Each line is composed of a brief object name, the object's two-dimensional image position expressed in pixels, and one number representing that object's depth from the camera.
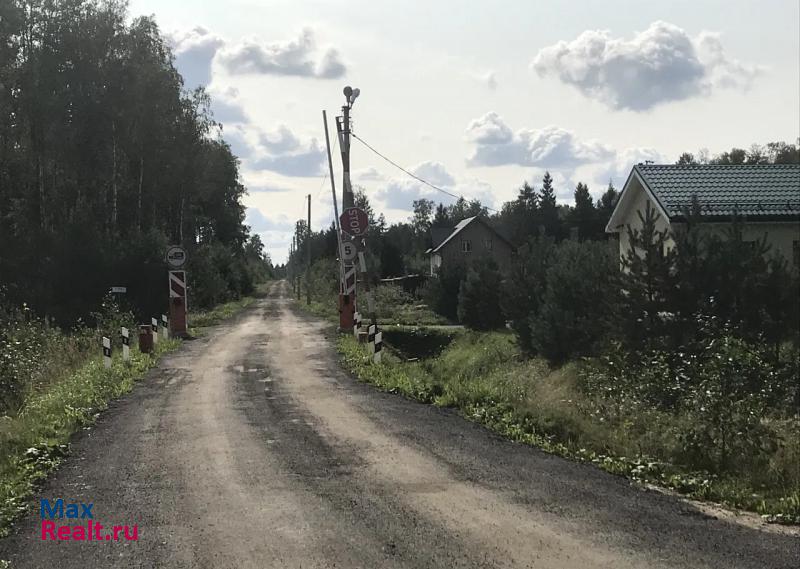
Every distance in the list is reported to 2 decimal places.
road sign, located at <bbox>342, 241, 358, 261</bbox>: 19.95
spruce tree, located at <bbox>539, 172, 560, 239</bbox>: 86.19
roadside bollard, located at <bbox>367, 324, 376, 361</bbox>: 15.22
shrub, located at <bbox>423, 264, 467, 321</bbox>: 35.22
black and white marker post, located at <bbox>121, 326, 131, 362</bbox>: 14.32
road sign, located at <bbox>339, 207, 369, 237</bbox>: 18.44
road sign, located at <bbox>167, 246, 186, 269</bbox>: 19.84
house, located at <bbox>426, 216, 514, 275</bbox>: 68.75
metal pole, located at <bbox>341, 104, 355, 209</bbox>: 20.72
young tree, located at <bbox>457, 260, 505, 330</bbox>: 27.64
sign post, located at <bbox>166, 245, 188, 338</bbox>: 20.11
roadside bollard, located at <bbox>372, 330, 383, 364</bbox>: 14.09
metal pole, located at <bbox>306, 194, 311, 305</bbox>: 55.43
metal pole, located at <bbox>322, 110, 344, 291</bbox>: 27.70
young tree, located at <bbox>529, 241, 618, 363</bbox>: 13.94
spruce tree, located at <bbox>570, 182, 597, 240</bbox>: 76.69
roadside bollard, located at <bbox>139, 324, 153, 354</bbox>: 15.73
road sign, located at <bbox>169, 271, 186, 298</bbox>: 20.20
